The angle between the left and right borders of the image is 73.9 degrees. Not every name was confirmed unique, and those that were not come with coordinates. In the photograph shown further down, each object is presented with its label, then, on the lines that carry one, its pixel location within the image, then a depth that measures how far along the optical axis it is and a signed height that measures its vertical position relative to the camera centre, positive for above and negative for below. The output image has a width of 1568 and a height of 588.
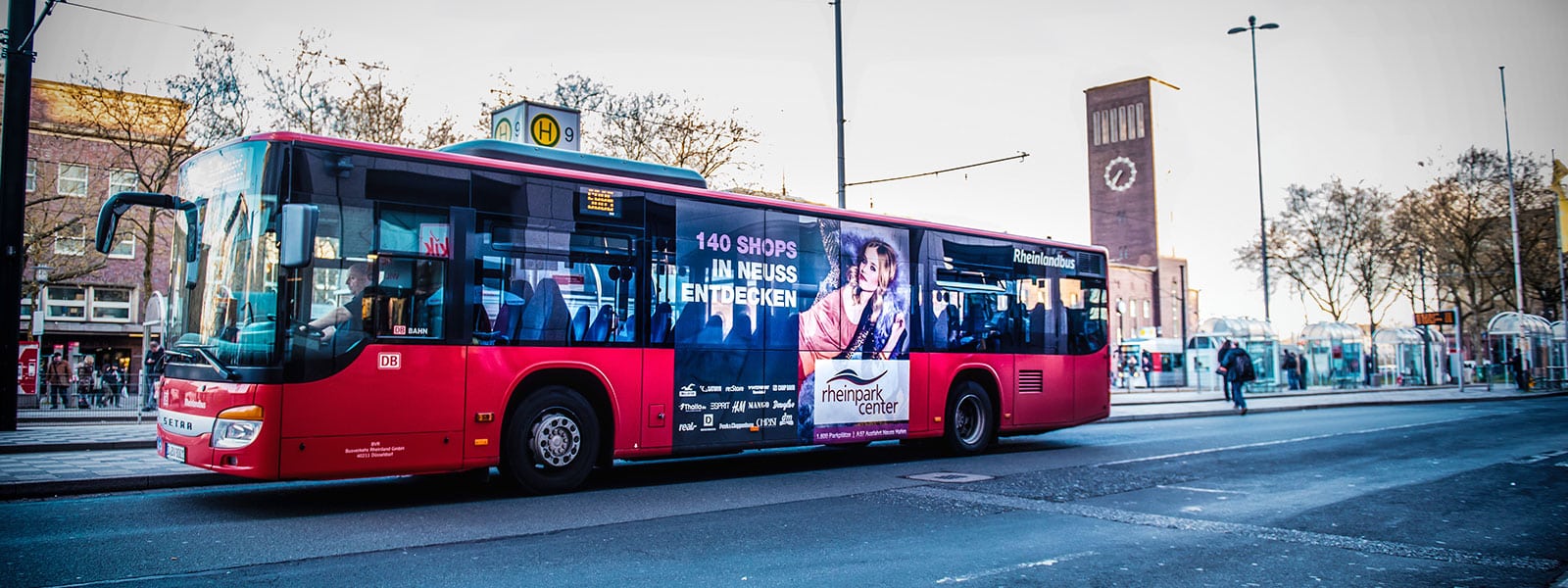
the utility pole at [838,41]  20.39 +6.42
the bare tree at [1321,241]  55.38 +6.88
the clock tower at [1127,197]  85.06 +14.36
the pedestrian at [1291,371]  43.19 -0.12
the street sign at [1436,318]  41.50 +2.02
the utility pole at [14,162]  14.58 +3.03
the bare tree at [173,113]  27.23 +7.13
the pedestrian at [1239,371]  25.34 -0.07
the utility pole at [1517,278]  43.25 +3.75
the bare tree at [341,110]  27.95 +7.15
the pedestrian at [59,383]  24.61 -0.26
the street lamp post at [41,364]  22.62 +0.55
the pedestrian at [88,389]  24.59 -0.41
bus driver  8.41 +0.48
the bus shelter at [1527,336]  41.66 +1.30
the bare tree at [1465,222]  51.00 +7.33
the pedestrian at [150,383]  21.43 -0.23
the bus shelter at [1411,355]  50.22 +0.66
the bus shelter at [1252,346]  41.41 +0.91
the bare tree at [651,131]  31.72 +7.49
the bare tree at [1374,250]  54.44 +6.21
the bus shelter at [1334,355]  46.25 +0.62
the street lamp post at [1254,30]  40.88 +13.41
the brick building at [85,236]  29.59 +4.47
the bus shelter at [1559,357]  42.61 +0.46
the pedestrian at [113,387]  24.48 -0.36
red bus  8.33 +0.52
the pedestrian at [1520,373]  40.34 -0.22
